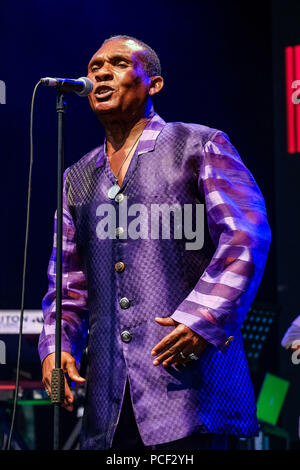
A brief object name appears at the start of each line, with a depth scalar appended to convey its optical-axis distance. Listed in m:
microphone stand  4.49
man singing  4.40
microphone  4.75
